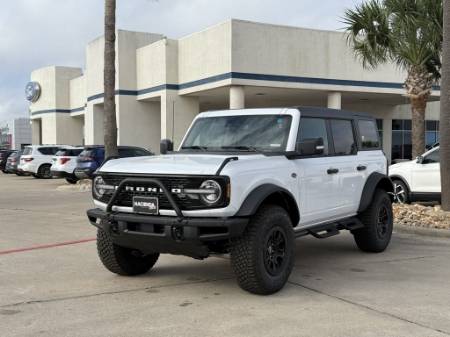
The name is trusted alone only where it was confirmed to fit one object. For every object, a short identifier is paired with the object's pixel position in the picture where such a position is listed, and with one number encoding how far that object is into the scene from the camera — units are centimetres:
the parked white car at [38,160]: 2692
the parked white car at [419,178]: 1234
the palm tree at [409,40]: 1341
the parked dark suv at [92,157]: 2047
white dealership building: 2447
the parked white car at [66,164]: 2258
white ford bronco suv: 540
